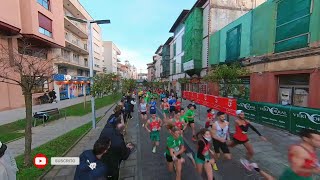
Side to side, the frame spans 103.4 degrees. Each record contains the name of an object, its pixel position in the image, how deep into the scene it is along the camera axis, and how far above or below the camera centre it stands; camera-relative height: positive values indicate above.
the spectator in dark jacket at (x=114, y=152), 2.60 -1.49
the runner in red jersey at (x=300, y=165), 1.89 -1.24
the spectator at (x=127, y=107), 7.43 -1.44
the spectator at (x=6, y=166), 1.99 -1.36
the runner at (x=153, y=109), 7.37 -1.49
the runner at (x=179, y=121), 5.03 -1.54
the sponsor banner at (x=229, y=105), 7.71 -1.36
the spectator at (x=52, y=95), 16.94 -1.73
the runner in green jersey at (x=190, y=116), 6.25 -1.61
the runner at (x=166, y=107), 8.40 -1.56
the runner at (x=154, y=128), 4.88 -1.72
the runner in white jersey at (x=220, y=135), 3.94 -1.63
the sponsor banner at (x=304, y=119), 5.24 -1.50
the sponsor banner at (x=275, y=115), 6.25 -1.63
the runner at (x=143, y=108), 7.86 -1.57
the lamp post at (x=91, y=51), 7.02 +1.82
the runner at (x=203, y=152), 3.12 -1.72
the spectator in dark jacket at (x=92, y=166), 1.87 -1.23
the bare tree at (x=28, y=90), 3.72 -0.22
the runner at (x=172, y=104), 8.74 -1.48
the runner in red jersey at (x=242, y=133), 4.03 -1.60
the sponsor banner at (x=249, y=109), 7.68 -1.60
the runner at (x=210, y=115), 5.65 -1.43
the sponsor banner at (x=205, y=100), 10.99 -1.49
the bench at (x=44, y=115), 8.22 -2.14
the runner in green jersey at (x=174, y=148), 3.27 -1.72
